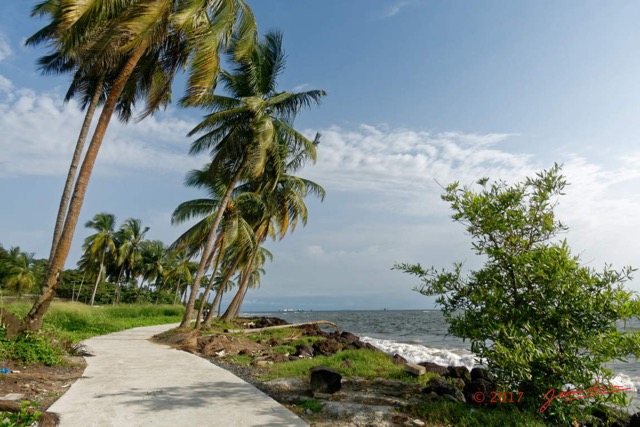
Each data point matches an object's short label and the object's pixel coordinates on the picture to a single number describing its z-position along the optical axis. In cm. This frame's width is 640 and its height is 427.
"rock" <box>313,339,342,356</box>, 1249
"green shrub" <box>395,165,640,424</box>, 495
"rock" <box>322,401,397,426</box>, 529
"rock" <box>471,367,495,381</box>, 839
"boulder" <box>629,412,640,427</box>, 551
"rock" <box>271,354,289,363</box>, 1093
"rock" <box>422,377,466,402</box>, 652
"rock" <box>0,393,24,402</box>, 543
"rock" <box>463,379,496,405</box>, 602
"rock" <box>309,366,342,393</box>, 677
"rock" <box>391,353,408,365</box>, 1091
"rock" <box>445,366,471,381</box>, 914
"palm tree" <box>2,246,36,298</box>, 5273
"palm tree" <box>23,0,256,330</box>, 924
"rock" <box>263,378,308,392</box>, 740
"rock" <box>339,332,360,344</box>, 1756
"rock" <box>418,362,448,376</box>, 934
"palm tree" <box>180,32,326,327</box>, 1644
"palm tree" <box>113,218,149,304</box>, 4594
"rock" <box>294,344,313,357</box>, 1199
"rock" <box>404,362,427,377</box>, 852
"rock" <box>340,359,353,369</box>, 937
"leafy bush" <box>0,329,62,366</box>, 778
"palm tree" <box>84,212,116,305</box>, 4306
